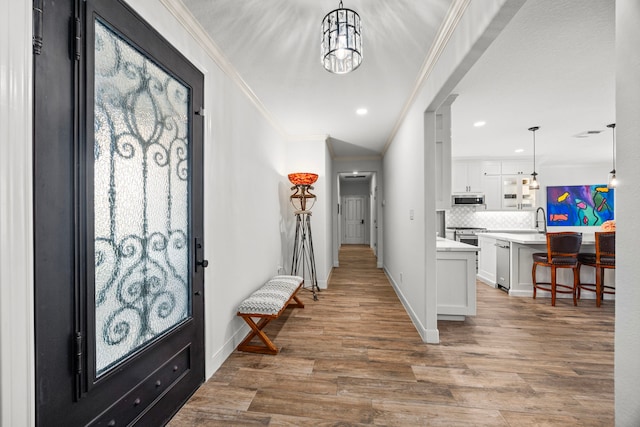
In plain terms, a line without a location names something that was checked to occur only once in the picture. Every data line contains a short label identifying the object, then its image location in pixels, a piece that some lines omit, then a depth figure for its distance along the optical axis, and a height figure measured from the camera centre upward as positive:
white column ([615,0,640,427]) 0.70 -0.01
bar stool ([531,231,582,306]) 3.46 -0.55
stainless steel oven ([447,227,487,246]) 5.85 -0.48
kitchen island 3.81 -0.81
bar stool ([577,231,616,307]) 3.40 -0.63
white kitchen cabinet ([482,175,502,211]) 6.23 +0.51
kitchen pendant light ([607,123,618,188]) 3.84 +1.23
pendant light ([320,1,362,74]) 1.47 +0.96
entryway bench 2.34 -0.85
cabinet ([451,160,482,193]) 6.25 +0.84
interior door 10.65 -0.29
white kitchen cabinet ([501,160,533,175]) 6.21 +1.00
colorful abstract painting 6.29 +0.17
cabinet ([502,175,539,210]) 6.17 +0.42
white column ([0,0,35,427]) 0.84 -0.02
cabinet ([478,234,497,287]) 4.50 -0.82
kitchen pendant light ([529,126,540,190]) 4.71 +0.51
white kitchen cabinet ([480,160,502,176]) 6.24 +1.04
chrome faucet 6.06 -0.25
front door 0.99 -0.03
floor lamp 3.96 -0.37
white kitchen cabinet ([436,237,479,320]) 2.95 -0.74
